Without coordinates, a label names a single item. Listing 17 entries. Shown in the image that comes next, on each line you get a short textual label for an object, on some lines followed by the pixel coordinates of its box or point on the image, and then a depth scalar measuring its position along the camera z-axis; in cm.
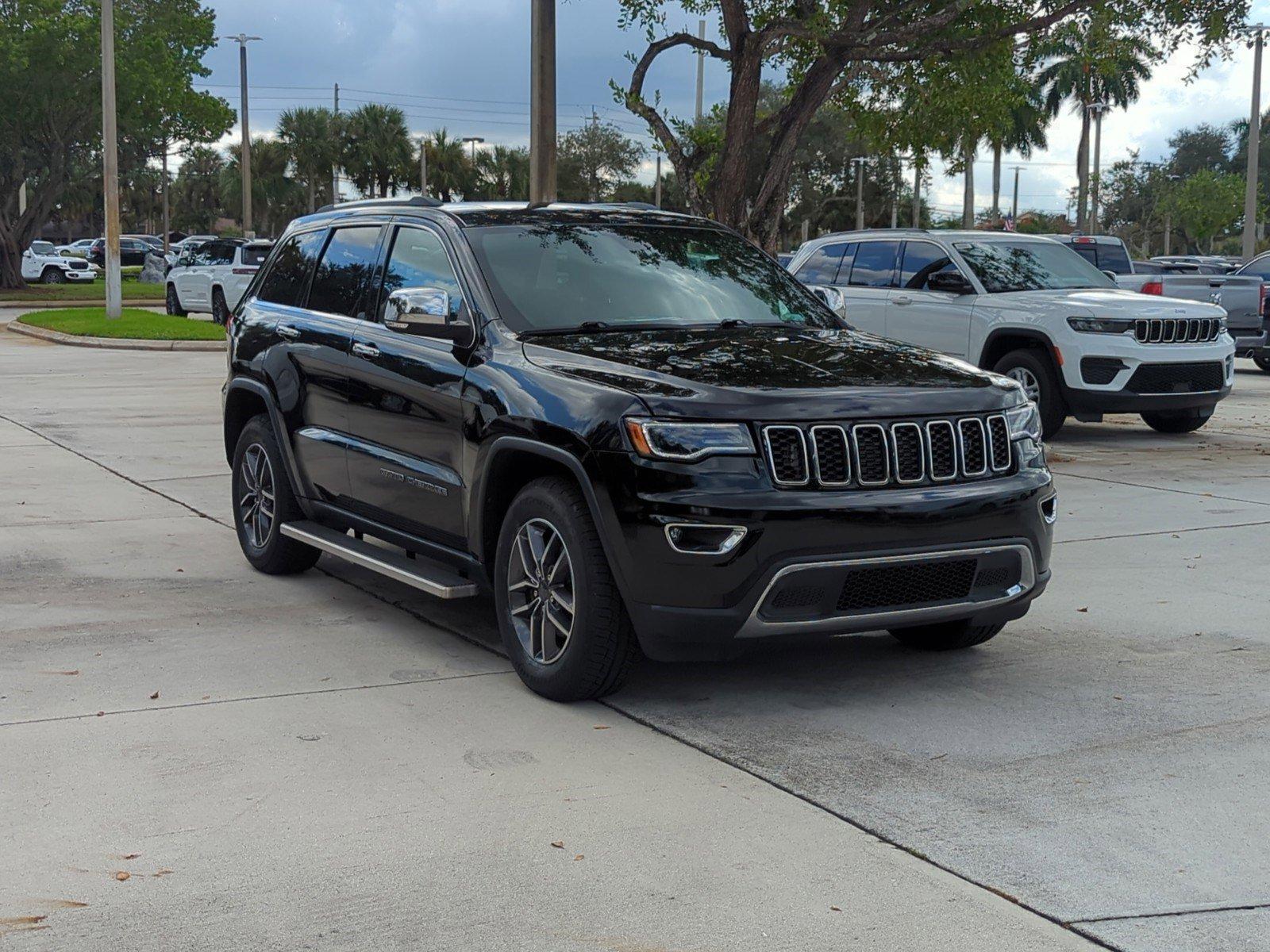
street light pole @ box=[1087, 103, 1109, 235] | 6600
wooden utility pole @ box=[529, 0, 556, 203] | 1538
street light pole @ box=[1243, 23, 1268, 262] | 4028
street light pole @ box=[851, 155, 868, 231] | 7031
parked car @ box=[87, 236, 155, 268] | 6994
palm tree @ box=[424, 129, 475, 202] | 7575
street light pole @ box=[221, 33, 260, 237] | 4950
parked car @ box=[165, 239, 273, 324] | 2883
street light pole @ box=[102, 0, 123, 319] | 2908
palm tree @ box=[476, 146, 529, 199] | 7706
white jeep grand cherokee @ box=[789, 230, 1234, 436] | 1318
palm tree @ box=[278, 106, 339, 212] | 7381
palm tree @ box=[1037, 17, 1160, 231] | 6606
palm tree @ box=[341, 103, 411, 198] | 7394
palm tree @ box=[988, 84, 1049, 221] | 6151
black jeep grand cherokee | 518
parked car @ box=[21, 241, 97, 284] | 5706
